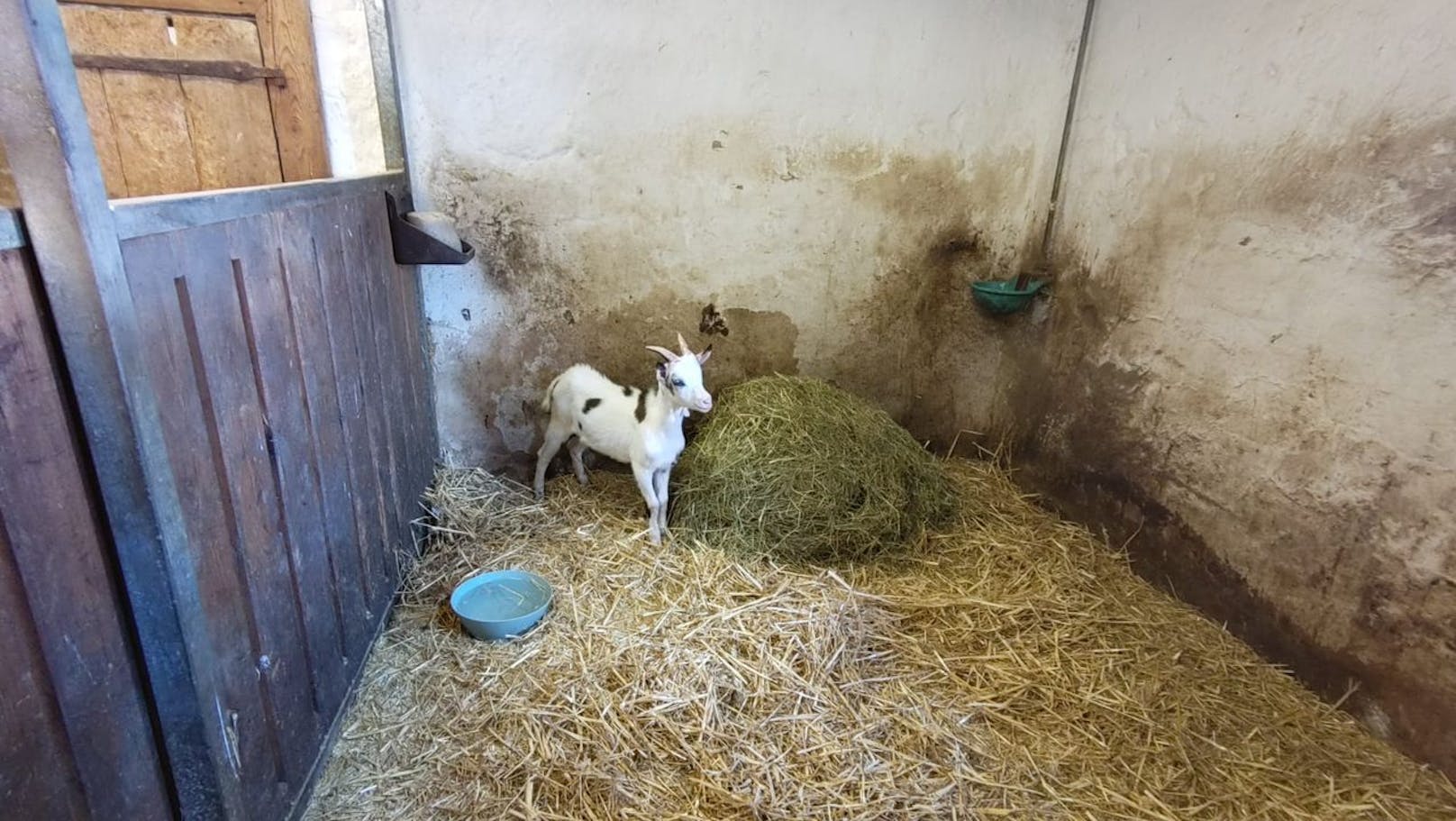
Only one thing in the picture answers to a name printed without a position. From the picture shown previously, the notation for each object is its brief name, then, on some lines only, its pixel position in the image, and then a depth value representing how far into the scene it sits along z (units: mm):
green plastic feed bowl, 3295
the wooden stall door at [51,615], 991
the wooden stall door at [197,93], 2375
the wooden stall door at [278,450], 1327
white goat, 2654
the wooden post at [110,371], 983
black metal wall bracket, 2617
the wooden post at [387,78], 2611
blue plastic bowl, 2381
